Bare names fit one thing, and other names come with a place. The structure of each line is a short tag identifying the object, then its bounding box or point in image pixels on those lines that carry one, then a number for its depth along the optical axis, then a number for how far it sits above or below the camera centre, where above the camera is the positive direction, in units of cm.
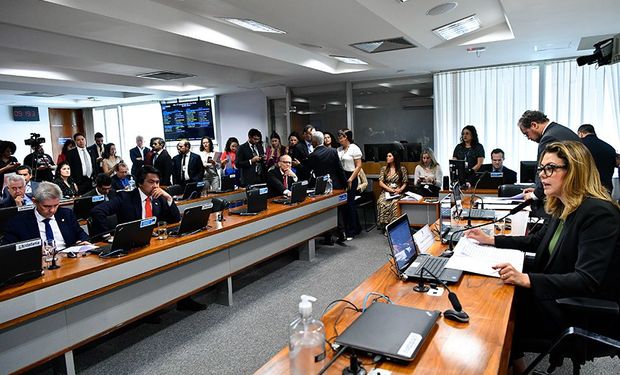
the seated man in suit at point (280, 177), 499 -41
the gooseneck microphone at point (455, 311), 151 -64
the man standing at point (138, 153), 857 -8
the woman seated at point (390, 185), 586 -66
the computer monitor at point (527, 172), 503 -46
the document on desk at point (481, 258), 202 -63
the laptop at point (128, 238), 255 -56
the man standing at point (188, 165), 670 -29
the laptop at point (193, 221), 305 -55
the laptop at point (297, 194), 439 -55
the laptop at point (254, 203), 381 -54
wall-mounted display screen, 967 +65
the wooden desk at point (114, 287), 209 -87
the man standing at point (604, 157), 443 -28
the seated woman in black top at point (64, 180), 536 -35
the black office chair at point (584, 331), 159 -78
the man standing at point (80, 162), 709 -18
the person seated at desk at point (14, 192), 387 -35
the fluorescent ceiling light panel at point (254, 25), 405 +120
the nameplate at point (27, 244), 204 -45
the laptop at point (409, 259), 190 -61
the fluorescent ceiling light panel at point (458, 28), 431 +118
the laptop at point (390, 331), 124 -62
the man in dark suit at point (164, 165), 679 -27
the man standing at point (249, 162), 643 -26
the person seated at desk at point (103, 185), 458 -37
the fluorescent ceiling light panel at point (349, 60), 624 +126
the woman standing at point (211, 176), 583 -42
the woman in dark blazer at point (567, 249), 166 -50
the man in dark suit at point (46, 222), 272 -46
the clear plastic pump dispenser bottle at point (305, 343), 118 -58
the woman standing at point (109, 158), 705 -14
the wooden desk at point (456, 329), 123 -66
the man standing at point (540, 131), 304 +1
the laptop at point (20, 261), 200 -53
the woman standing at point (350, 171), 585 -45
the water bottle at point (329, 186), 525 -56
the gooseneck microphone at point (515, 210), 241 -43
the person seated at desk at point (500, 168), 544 -43
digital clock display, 1043 +101
